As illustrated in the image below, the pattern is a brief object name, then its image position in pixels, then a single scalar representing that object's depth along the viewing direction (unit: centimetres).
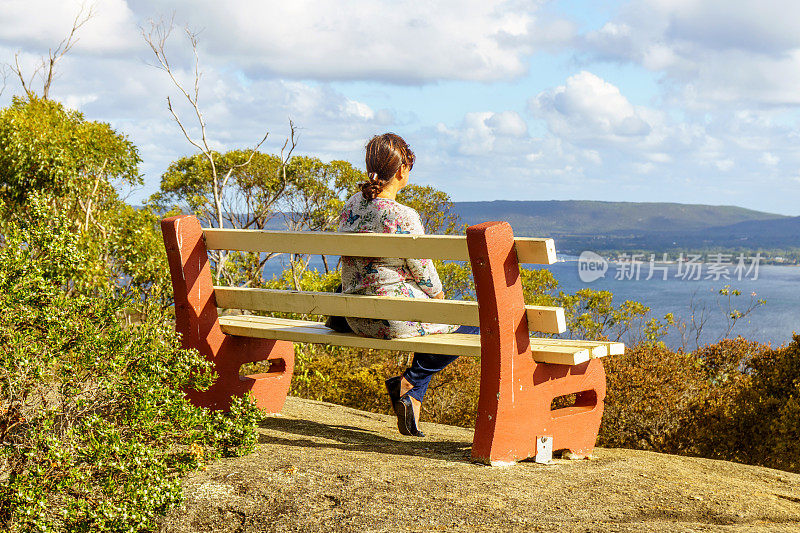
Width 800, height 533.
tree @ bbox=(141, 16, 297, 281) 888
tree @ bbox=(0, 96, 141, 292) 982
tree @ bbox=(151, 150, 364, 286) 1930
